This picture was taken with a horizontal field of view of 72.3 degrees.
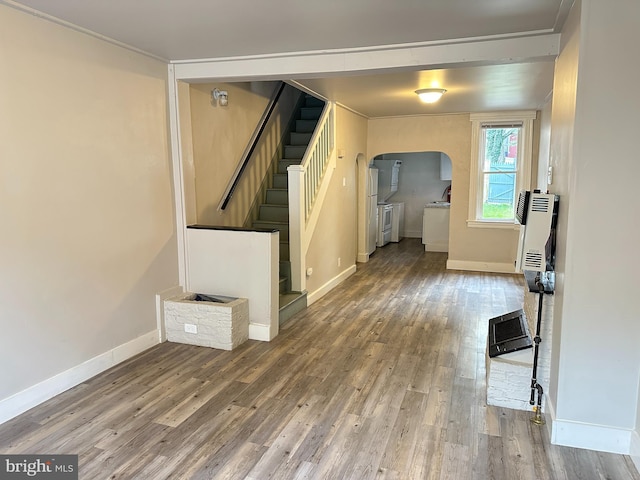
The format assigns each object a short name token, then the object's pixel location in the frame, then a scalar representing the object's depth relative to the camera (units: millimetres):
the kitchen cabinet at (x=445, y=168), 8961
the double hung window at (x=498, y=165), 6391
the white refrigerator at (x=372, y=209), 7535
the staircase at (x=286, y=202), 4652
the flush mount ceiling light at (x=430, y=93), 4645
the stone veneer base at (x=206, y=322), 3605
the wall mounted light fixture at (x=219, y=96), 4324
